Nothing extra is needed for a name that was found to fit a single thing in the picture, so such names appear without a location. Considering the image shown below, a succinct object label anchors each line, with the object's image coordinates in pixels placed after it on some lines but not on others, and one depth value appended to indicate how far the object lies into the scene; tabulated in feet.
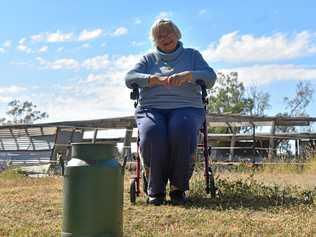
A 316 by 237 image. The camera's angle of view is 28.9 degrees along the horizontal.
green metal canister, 10.20
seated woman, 16.01
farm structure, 42.93
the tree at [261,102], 152.87
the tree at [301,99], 149.28
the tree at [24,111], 173.91
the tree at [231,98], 144.97
